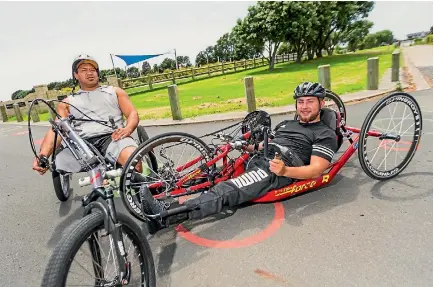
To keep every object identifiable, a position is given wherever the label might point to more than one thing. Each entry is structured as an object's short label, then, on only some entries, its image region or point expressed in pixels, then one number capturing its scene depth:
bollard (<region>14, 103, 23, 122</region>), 15.54
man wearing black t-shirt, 2.70
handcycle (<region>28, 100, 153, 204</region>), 3.16
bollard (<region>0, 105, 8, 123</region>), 16.92
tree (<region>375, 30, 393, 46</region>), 130.25
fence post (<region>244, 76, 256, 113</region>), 7.85
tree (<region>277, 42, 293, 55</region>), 64.65
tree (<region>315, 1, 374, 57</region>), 30.70
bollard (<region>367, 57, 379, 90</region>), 8.97
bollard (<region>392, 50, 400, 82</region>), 9.79
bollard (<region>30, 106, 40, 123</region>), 13.55
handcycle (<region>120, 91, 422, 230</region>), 2.94
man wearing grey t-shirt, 3.12
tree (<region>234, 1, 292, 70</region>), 25.23
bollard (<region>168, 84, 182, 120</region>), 8.43
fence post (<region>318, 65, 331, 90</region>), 8.71
